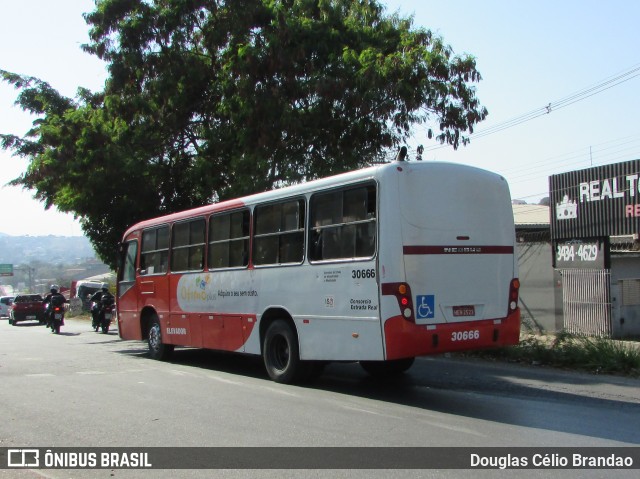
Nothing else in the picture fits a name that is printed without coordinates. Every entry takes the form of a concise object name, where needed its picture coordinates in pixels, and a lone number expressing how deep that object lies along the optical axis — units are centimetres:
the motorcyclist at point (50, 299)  2453
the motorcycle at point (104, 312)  2325
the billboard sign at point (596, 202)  1812
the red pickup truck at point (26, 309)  3353
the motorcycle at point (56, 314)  2416
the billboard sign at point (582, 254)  1847
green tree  1588
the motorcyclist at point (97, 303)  2358
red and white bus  824
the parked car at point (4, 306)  4644
